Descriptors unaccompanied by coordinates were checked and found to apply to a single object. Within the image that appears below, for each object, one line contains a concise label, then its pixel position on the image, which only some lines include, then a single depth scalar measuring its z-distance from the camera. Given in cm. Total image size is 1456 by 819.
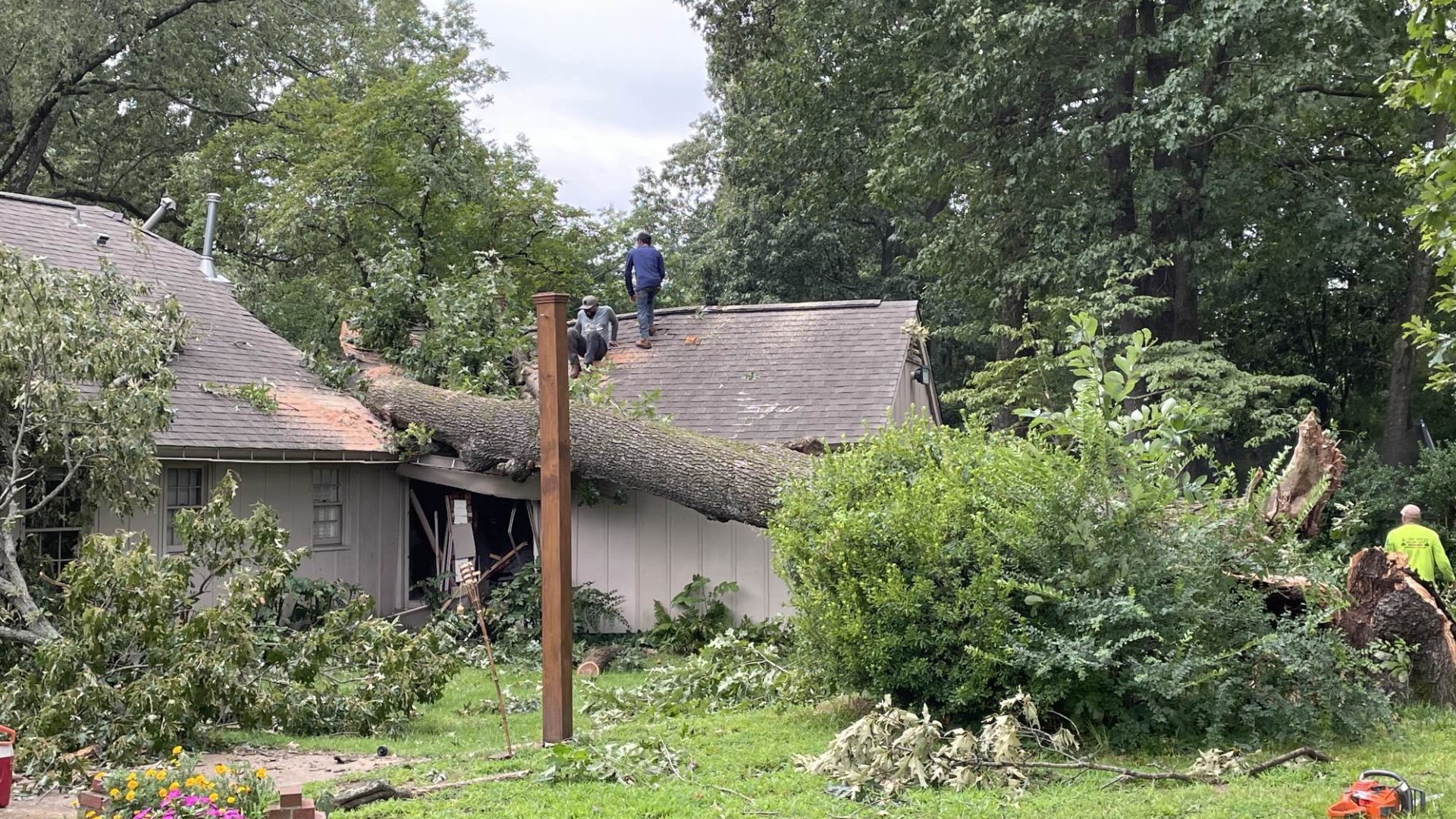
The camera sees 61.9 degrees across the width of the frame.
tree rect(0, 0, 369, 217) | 2272
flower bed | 539
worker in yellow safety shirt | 1034
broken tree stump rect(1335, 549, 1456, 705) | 852
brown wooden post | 791
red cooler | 640
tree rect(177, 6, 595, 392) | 1702
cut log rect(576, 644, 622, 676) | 1218
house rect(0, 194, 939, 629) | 1330
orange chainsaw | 545
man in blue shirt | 1764
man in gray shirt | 1691
